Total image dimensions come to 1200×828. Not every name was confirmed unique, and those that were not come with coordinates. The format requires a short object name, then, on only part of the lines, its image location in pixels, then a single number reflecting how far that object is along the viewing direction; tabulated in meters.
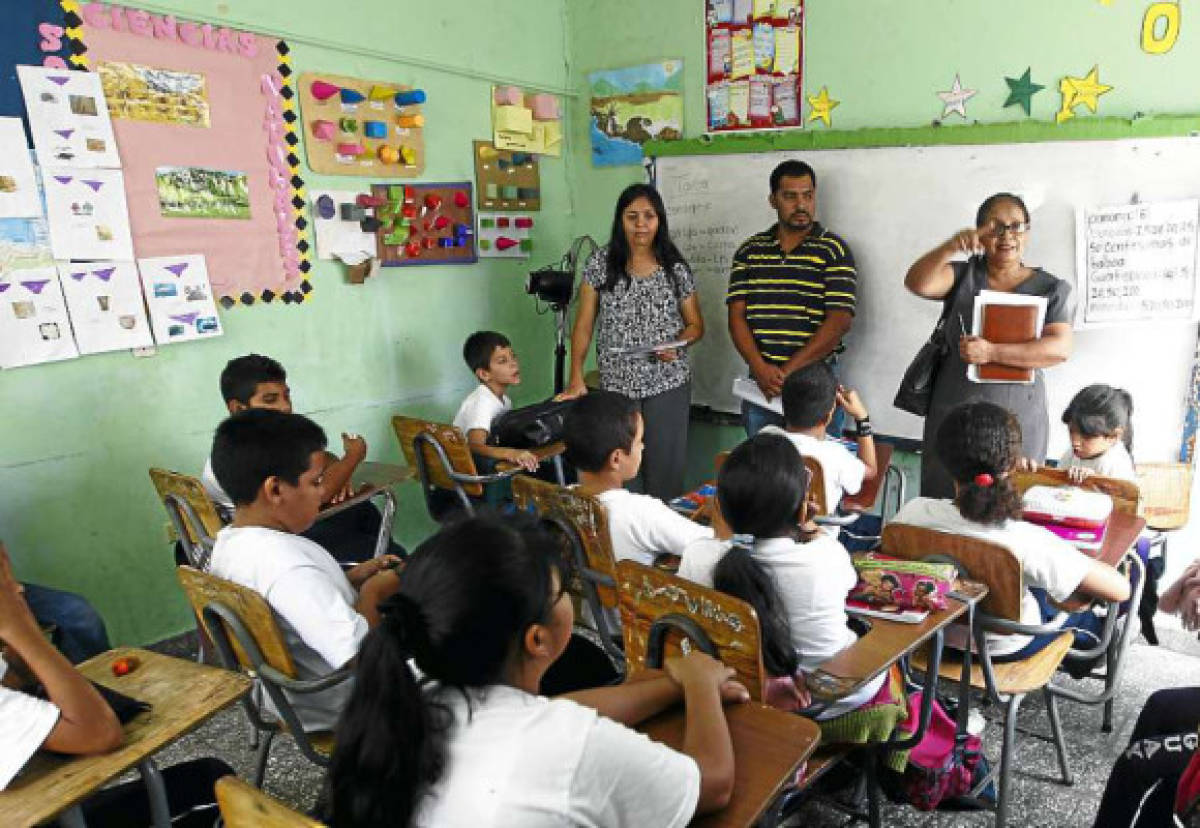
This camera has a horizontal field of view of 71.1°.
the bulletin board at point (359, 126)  3.43
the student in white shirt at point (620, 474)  2.12
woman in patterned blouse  3.66
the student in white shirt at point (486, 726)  0.93
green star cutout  3.08
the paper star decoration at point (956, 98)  3.23
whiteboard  2.94
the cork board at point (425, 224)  3.73
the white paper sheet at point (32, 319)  2.65
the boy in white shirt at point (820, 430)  2.52
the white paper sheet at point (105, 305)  2.79
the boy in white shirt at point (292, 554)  1.64
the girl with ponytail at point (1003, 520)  1.88
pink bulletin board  2.88
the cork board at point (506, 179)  4.14
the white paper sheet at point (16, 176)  2.60
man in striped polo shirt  3.43
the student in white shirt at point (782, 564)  1.59
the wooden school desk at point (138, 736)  1.16
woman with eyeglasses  2.76
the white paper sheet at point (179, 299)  2.99
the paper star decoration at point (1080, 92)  2.95
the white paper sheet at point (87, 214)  2.72
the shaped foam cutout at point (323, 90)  3.40
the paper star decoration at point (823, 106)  3.58
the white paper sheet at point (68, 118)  2.65
